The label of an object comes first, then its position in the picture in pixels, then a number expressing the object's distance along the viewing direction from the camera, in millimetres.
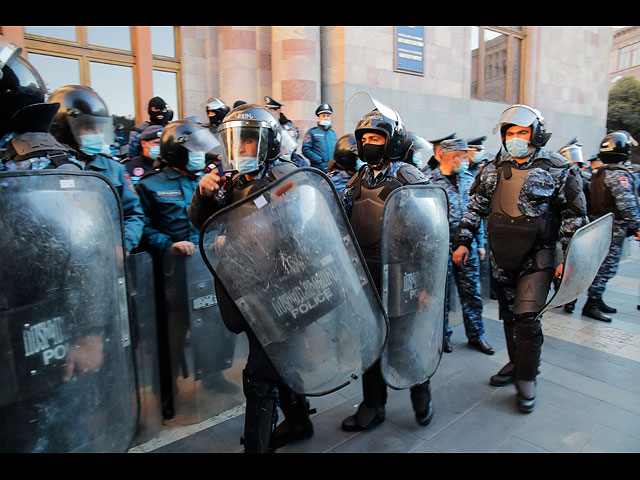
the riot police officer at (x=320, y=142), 6445
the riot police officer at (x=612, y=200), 4637
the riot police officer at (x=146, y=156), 3570
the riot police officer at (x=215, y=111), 5711
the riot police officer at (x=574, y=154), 6395
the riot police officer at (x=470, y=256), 3877
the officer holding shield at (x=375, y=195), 2395
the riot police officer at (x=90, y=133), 2395
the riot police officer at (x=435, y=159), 4393
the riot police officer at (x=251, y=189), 1981
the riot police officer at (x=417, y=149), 4445
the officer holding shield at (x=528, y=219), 2814
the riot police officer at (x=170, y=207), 2672
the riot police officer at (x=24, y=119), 1730
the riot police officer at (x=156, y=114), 4971
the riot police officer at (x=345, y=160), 4332
